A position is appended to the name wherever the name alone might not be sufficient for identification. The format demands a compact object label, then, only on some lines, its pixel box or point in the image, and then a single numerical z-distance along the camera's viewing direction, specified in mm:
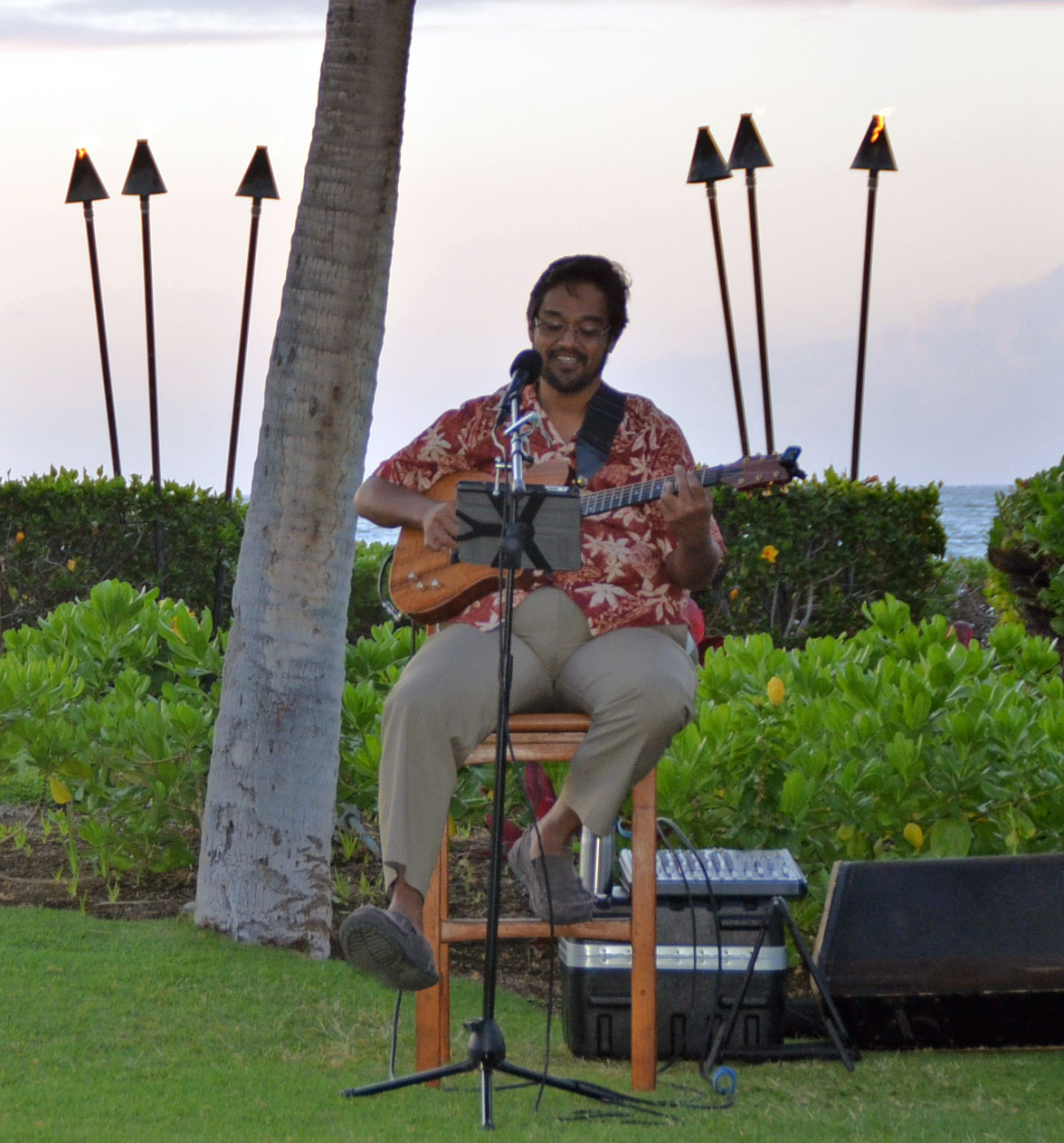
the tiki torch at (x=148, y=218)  23844
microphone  6937
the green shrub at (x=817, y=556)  19031
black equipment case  7766
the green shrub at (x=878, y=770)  8922
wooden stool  7422
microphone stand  6621
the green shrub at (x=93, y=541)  20844
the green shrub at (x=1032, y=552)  15617
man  7137
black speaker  7820
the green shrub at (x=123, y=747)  10344
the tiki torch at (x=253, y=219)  25109
